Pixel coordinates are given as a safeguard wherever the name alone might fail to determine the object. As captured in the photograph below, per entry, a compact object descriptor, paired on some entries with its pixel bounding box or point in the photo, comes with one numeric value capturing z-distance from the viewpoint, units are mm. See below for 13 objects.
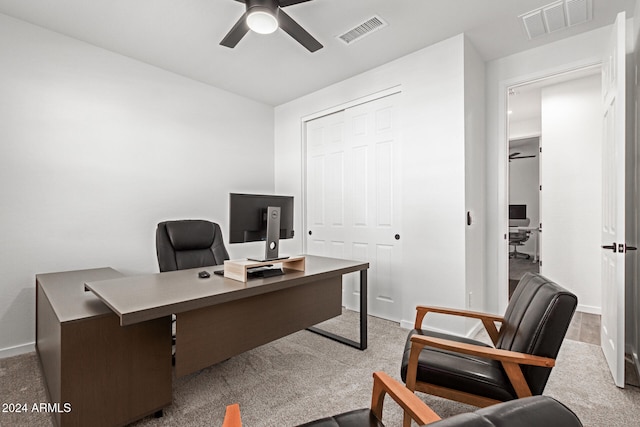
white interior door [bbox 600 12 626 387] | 2014
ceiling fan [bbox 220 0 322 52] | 1976
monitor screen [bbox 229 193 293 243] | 1958
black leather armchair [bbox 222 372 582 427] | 644
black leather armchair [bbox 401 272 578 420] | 1378
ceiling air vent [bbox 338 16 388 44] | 2641
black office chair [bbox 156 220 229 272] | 2479
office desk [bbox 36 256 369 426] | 1474
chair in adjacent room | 7340
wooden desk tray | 1933
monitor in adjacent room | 7746
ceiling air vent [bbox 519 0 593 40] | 2416
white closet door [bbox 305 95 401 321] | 3400
